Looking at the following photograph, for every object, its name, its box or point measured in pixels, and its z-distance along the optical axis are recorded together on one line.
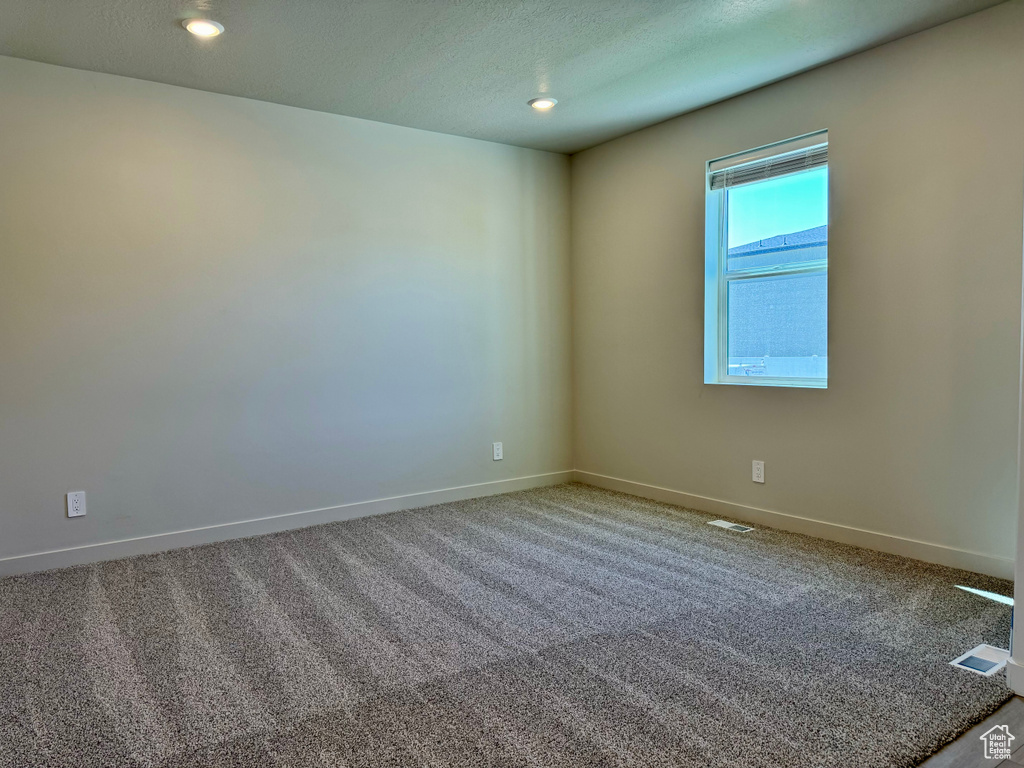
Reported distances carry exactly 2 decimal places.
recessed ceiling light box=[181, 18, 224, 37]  2.80
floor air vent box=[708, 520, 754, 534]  3.72
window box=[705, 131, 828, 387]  3.56
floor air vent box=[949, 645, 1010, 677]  2.10
